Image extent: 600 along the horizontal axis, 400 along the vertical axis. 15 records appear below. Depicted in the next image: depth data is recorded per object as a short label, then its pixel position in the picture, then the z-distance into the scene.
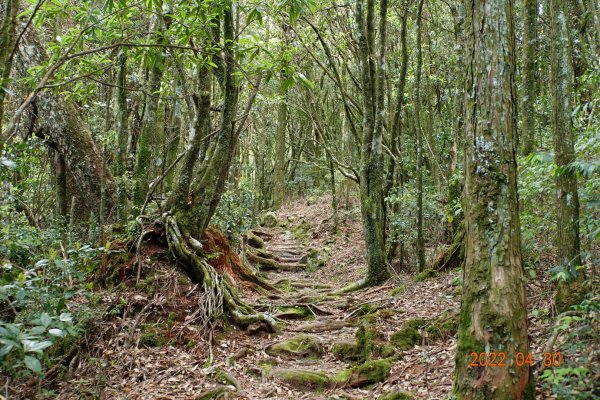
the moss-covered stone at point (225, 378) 5.31
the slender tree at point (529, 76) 7.12
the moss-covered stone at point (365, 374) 5.23
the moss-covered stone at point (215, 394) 4.97
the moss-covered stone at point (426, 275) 8.95
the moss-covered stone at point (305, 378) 5.31
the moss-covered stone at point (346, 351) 6.08
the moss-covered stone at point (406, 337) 5.89
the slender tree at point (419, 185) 9.56
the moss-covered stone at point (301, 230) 17.94
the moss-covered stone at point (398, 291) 8.52
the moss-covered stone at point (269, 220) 20.70
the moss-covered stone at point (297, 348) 6.22
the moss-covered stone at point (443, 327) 5.88
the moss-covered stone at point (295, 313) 7.95
